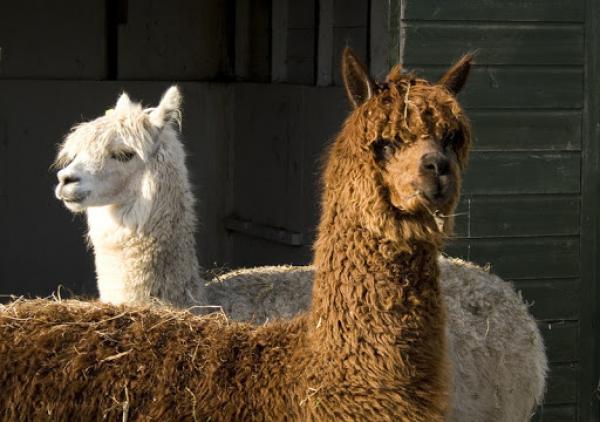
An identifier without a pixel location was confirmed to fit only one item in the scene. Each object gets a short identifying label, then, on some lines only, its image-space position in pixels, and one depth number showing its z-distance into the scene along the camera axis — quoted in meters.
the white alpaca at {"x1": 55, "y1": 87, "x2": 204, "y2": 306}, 5.70
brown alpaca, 3.80
